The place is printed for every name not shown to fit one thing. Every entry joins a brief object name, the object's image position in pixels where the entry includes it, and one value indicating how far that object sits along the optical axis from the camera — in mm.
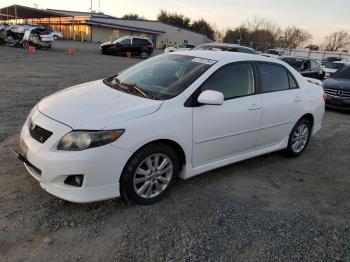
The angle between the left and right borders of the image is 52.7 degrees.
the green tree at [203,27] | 84312
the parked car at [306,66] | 14344
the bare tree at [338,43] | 93438
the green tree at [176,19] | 83000
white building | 54344
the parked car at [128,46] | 29125
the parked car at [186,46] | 34188
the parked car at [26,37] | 27094
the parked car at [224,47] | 14133
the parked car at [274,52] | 36369
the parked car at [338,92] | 10266
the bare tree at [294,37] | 87312
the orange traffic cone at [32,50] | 23703
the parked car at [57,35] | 40766
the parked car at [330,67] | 18484
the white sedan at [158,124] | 3309
